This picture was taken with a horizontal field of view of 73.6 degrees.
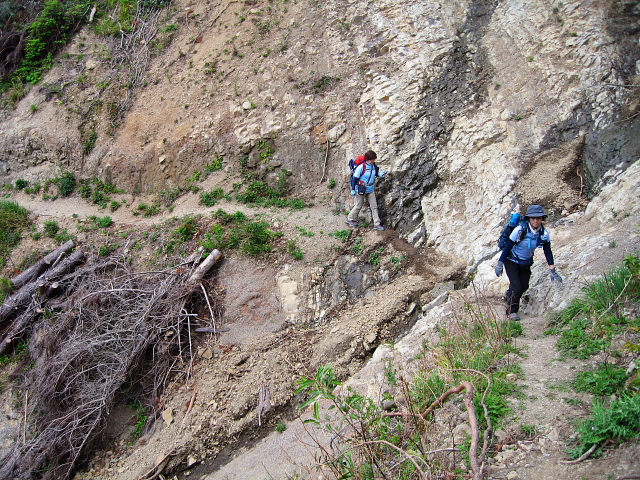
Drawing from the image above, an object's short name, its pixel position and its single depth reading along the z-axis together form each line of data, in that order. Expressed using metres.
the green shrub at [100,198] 9.88
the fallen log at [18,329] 7.48
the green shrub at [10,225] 8.93
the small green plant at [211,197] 9.16
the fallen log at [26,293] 7.64
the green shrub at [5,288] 8.03
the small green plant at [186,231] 8.16
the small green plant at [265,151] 9.47
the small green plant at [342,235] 7.98
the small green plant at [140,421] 6.45
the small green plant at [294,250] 7.63
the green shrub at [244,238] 7.83
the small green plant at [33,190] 10.42
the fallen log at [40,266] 8.20
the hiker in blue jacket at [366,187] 7.86
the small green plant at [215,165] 9.69
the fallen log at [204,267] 7.42
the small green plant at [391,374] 4.56
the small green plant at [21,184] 10.51
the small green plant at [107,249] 8.26
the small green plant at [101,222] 9.01
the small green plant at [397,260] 7.51
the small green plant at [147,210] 9.41
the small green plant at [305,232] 8.05
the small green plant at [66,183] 10.20
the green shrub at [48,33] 11.77
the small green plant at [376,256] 7.59
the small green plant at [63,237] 8.77
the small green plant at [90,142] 10.55
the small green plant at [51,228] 8.95
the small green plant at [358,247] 7.75
